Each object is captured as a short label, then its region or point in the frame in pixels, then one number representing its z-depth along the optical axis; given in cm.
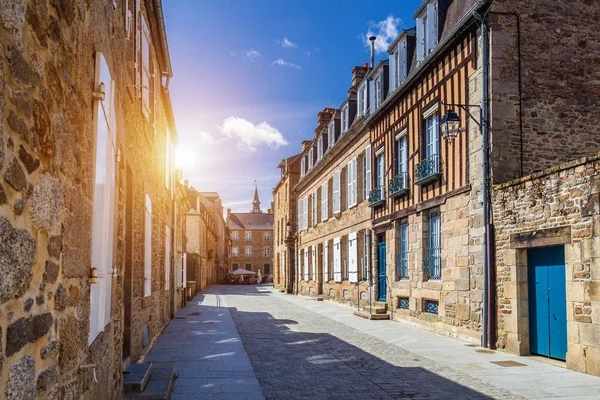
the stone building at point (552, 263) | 798
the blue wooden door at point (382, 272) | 1701
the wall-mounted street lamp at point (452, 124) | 1076
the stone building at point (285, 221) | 3416
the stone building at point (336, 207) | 1925
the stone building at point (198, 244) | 3559
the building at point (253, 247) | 7525
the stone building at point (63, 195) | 194
